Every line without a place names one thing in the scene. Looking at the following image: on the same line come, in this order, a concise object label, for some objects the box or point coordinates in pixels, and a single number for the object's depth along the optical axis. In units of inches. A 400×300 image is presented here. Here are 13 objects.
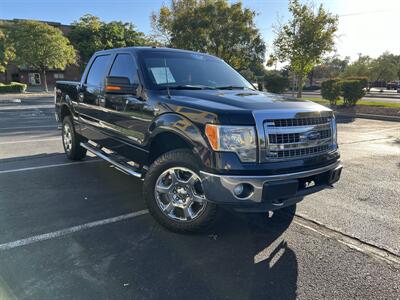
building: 2101.4
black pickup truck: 120.1
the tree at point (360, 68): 2271.2
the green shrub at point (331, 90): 694.5
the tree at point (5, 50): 1258.6
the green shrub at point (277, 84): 816.9
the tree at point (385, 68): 2380.7
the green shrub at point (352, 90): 668.7
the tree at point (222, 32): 920.9
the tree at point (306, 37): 739.1
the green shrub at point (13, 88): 1285.9
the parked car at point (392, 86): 2303.9
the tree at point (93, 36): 1889.8
